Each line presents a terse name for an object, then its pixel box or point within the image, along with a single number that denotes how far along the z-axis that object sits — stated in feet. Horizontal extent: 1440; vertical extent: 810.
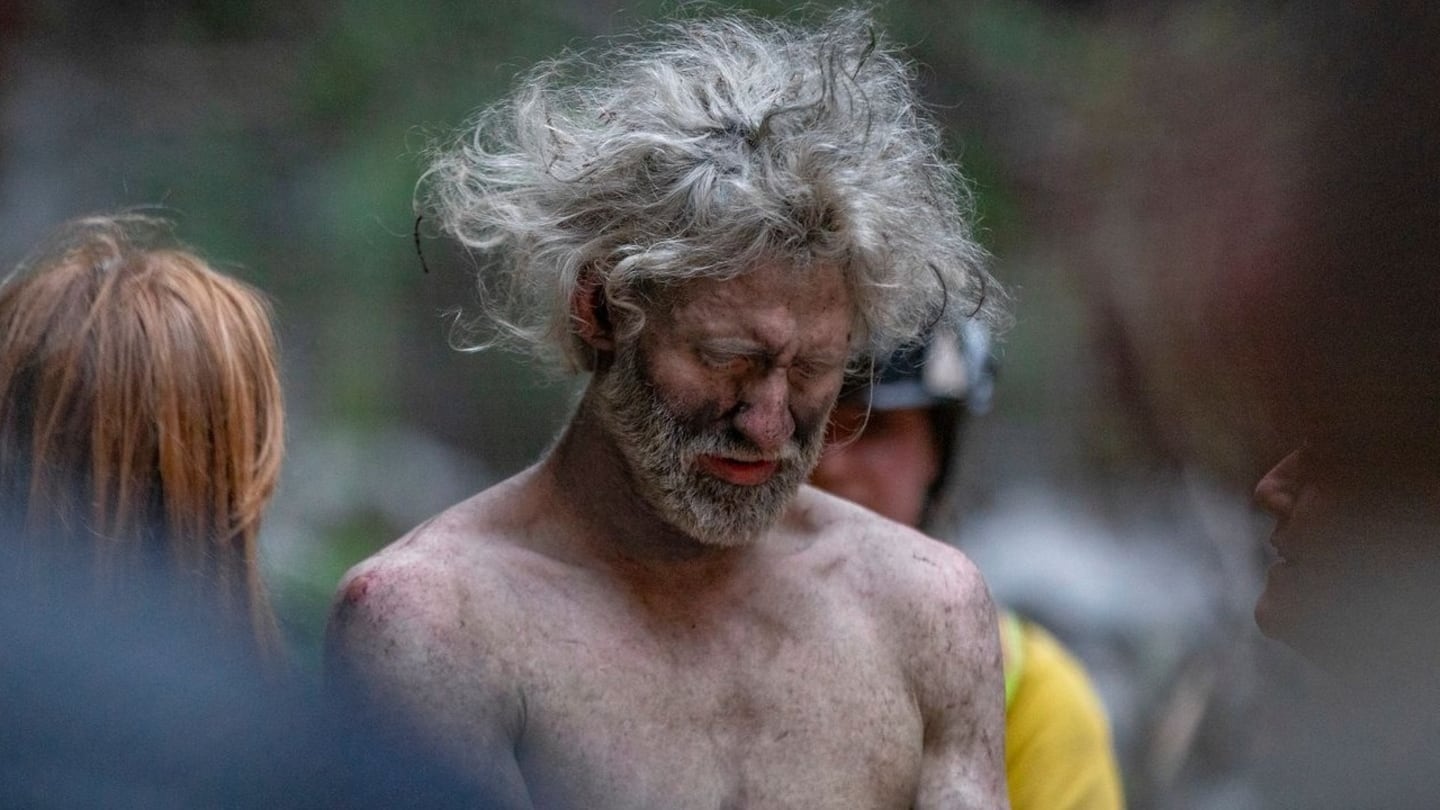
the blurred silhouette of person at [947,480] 14.67
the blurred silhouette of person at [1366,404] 8.54
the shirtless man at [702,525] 13.74
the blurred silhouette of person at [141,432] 13.08
